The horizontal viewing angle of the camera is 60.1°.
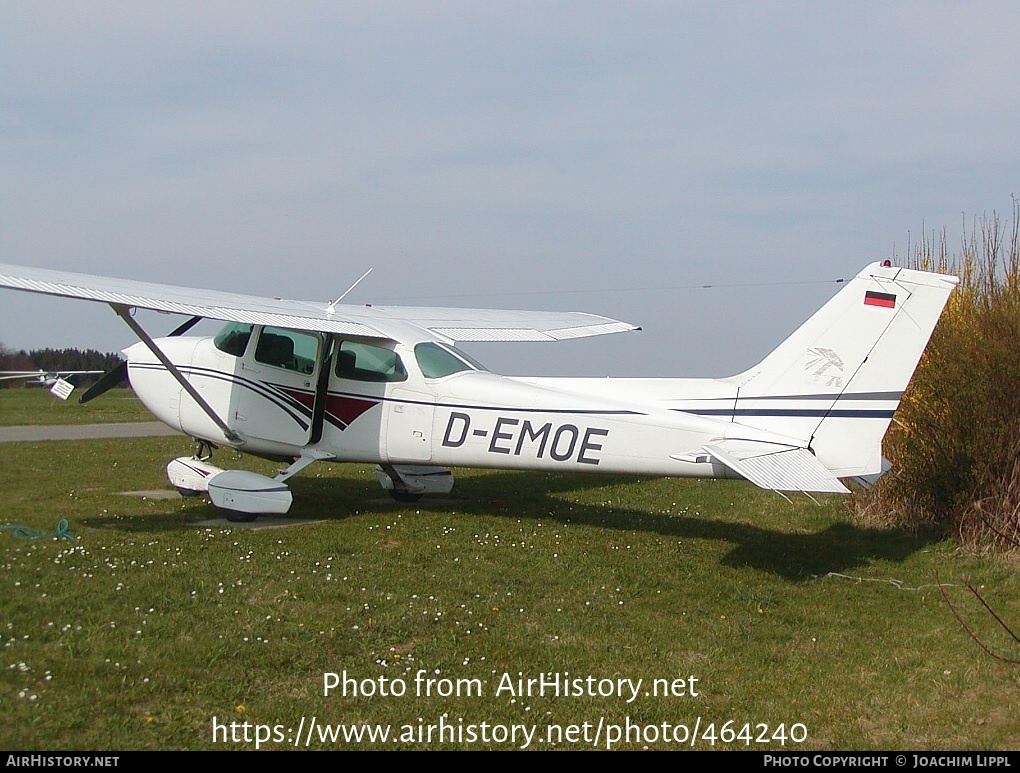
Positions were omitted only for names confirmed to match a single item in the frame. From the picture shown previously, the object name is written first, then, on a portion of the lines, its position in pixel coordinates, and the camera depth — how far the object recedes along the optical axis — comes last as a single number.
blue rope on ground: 7.60
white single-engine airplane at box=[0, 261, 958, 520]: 7.50
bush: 8.45
